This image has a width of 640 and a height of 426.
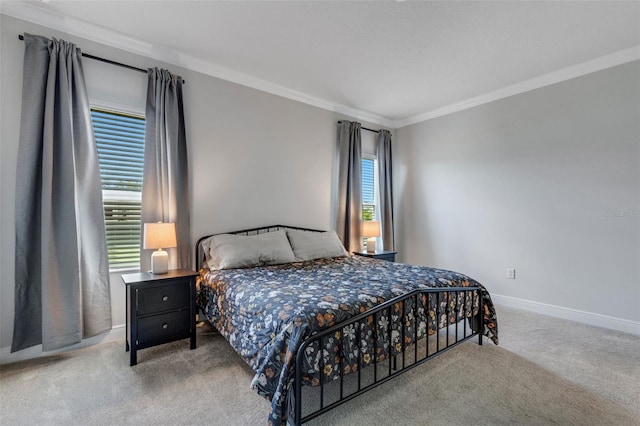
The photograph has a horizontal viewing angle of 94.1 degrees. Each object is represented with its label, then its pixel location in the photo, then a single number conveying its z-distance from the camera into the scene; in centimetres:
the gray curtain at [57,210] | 234
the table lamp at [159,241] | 257
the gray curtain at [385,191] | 485
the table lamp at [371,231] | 430
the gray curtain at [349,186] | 441
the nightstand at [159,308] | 235
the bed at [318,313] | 157
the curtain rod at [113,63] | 264
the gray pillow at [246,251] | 289
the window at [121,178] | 276
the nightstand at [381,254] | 408
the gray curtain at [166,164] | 286
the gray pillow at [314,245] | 342
